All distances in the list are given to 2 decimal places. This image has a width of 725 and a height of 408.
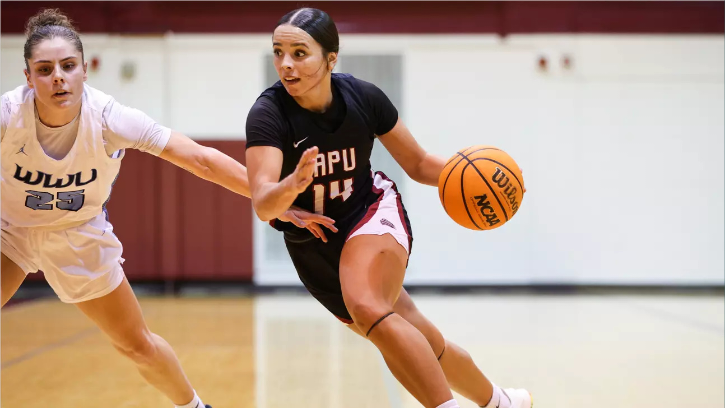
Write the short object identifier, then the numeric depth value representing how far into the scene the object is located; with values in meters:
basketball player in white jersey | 5.77
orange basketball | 5.91
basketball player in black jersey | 5.14
